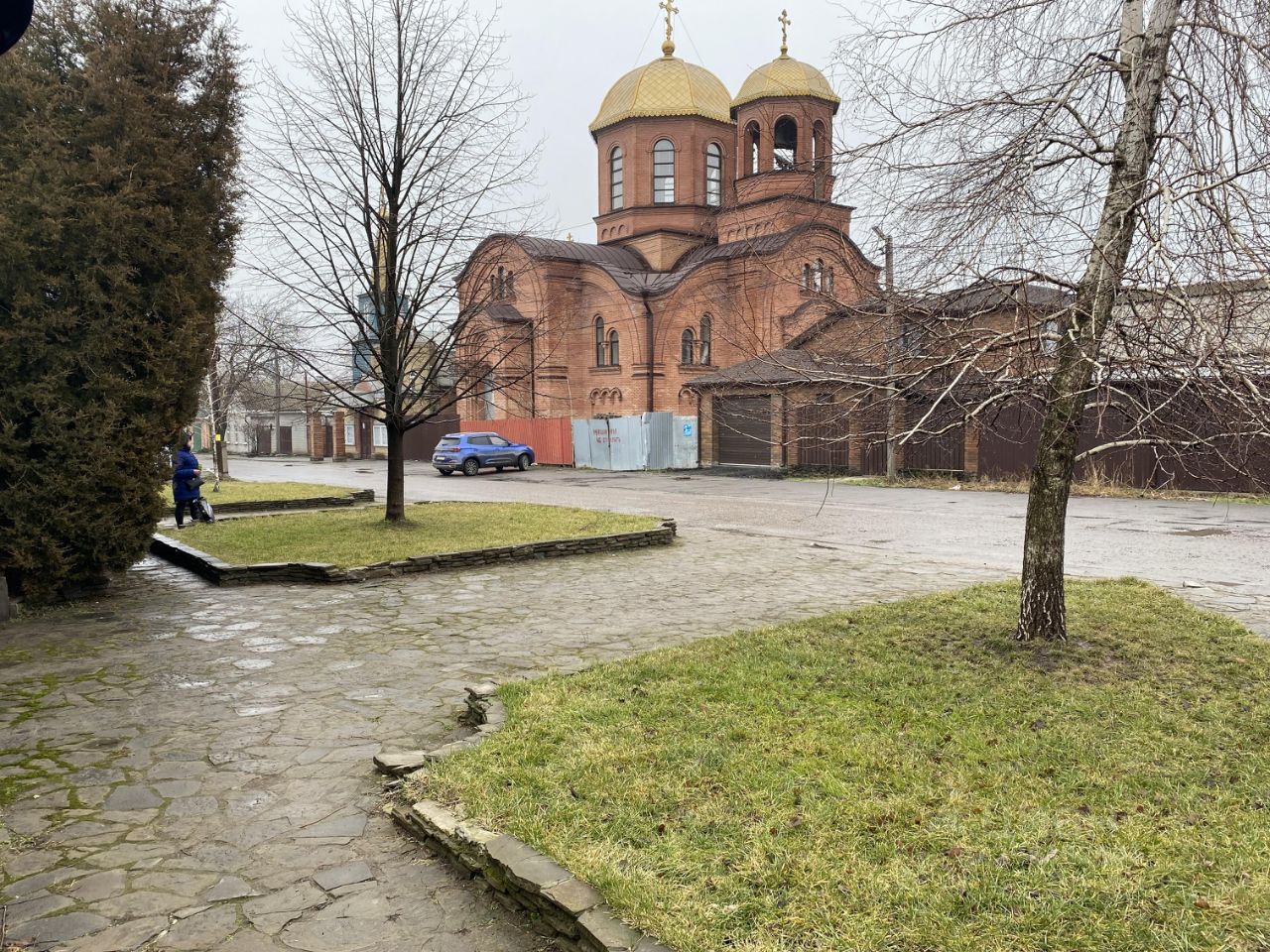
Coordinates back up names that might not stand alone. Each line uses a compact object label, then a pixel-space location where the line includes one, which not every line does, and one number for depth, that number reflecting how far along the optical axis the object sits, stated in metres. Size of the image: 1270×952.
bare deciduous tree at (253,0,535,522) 13.11
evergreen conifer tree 7.87
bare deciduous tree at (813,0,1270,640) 4.74
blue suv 33.03
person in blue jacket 14.66
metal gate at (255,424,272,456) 65.00
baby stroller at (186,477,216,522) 14.82
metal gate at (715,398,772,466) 30.31
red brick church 36.91
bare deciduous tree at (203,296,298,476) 24.95
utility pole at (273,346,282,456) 63.51
